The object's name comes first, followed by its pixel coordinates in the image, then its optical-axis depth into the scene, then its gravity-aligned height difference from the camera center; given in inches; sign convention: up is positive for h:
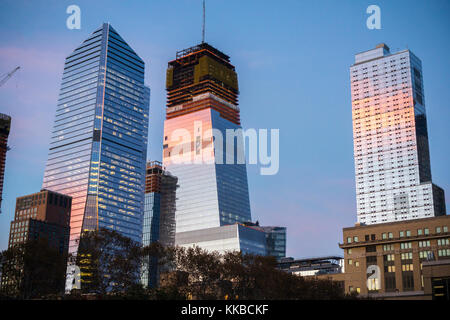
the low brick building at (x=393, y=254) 5723.4 +641.9
